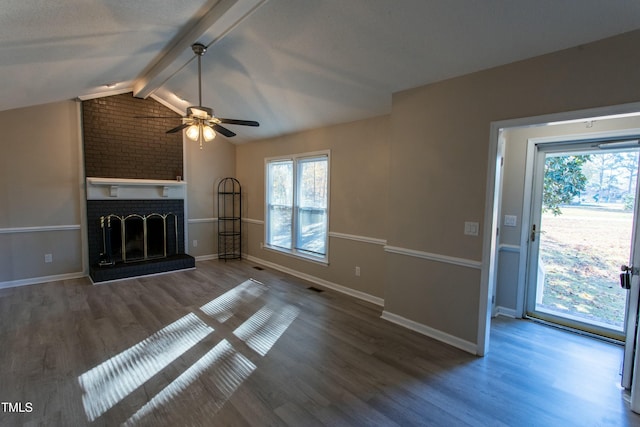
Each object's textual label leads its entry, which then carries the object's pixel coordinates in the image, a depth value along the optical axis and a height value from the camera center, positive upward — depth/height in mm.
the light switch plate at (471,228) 2865 -310
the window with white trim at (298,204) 4914 -221
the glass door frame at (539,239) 3221 -495
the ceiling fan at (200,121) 2977 +676
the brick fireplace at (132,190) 5016 -26
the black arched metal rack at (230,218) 6621 -599
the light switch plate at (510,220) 3701 -296
